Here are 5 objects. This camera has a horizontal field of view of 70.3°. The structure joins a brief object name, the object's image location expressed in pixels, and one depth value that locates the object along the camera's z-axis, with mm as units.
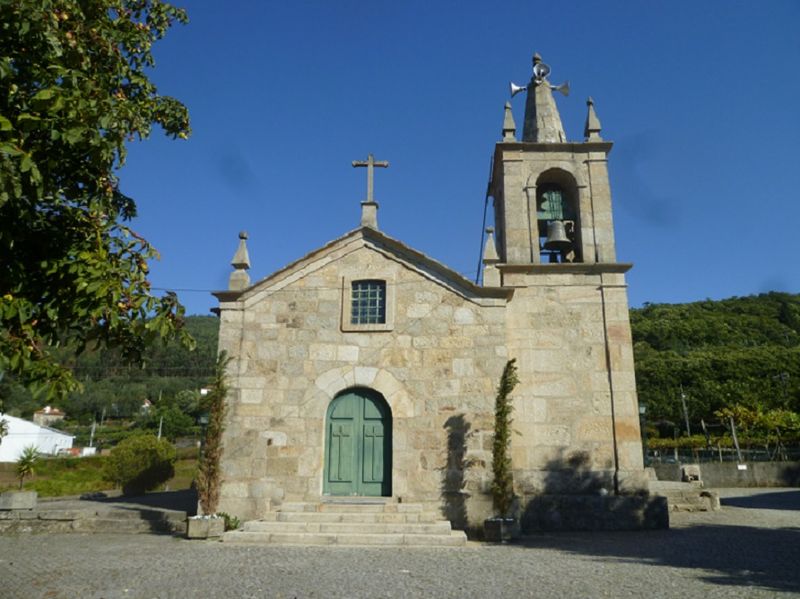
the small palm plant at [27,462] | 16266
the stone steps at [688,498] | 15195
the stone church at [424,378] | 11914
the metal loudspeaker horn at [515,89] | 16375
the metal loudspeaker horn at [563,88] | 15992
